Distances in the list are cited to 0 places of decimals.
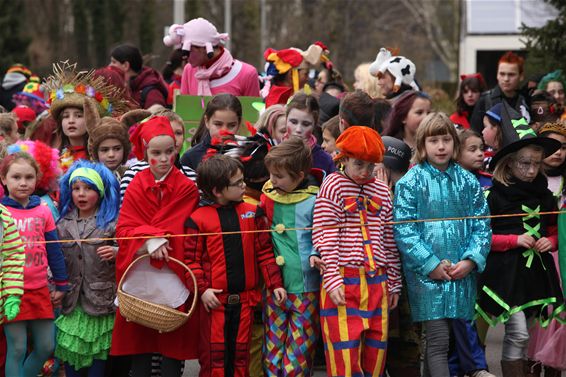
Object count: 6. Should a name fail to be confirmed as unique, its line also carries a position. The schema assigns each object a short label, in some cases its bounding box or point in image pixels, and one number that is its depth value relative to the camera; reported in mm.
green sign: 17999
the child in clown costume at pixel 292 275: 12884
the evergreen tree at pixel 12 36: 68462
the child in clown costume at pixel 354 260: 12572
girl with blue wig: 13434
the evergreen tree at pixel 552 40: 25565
